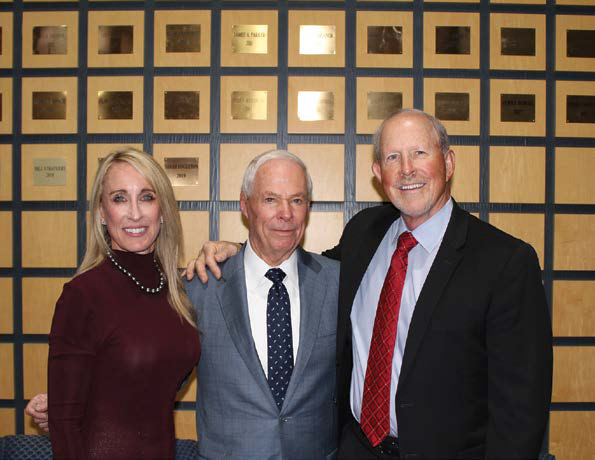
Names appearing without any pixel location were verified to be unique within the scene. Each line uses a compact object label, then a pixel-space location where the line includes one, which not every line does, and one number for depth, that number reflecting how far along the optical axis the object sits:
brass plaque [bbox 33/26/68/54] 2.63
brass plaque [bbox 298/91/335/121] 2.60
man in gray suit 1.51
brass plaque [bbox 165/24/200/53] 2.60
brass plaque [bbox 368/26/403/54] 2.61
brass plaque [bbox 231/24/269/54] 2.59
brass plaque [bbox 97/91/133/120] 2.62
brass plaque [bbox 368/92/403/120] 2.60
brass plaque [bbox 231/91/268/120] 2.61
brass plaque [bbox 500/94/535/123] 2.62
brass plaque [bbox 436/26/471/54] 2.61
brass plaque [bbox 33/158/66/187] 2.64
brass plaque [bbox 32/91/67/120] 2.64
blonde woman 1.36
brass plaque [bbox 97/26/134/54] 2.61
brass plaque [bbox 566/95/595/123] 2.64
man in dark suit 1.32
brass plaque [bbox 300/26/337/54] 2.60
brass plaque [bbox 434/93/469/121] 2.60
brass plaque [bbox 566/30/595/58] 2.64
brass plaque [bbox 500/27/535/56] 2.62
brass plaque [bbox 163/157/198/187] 2.61
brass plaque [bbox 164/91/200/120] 2.61
